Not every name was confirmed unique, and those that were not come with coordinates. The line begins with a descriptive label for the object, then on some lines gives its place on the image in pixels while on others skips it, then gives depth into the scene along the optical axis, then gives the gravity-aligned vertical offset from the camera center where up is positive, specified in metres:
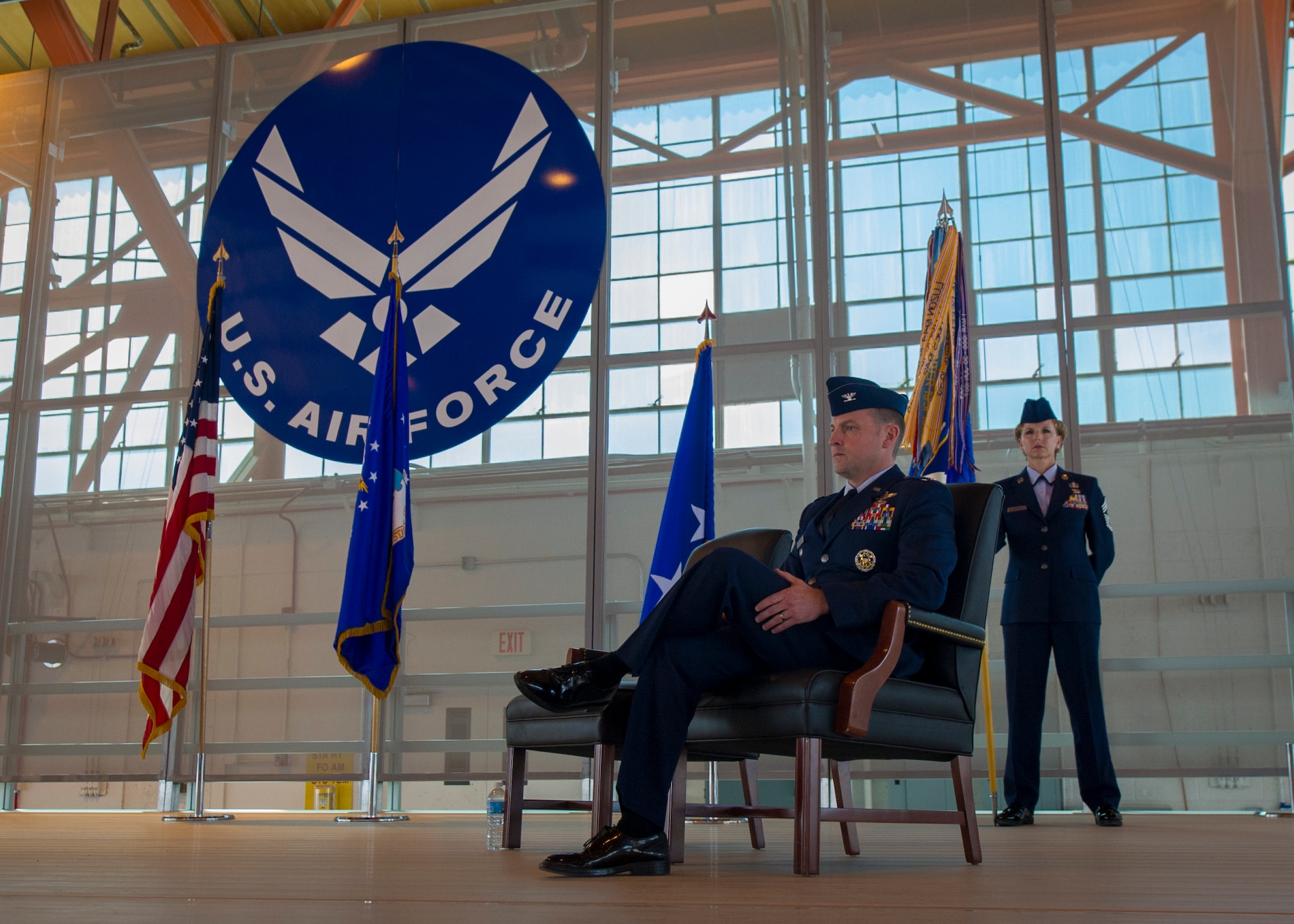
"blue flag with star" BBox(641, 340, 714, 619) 4.88 +0.68
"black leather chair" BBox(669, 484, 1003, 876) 2.20 -0.10
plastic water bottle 3.29 -0.43
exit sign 5.64 +0.09
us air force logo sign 6.02 +2.18
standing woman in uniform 4.07 +0.16
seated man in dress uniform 2.12 +0.05
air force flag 4.60 +0.48
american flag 4.75 +0.40
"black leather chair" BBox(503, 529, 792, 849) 2.67 -0.18
